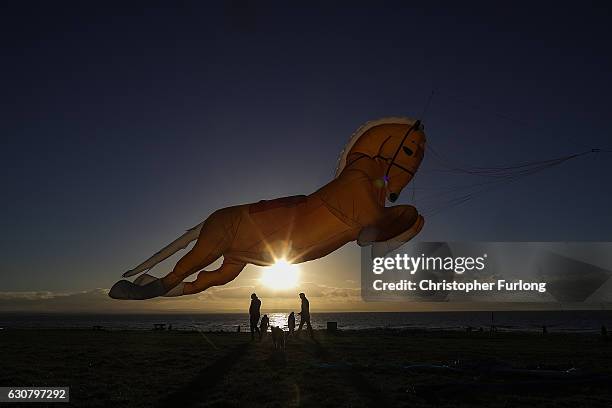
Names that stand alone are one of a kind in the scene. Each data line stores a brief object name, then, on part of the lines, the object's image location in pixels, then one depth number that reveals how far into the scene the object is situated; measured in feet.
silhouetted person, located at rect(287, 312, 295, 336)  70.74
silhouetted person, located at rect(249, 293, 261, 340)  66.39
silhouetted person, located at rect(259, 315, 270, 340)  67.92
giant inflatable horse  21.79
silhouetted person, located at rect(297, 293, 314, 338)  65.16
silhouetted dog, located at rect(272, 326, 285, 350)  53.93
